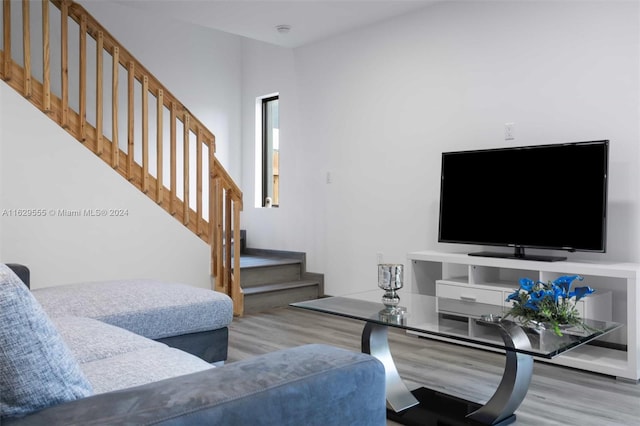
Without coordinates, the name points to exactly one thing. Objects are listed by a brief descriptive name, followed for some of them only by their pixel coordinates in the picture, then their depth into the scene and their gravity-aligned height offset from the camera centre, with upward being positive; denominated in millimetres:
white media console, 3102 -560
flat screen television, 3426 +42
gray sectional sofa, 1054 -397
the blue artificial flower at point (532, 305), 2361 -431
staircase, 5142 -799
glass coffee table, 2176 -531
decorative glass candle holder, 2746 -395
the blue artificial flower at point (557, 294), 2336 -377
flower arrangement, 2316 -429
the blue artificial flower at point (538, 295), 2357 -387
